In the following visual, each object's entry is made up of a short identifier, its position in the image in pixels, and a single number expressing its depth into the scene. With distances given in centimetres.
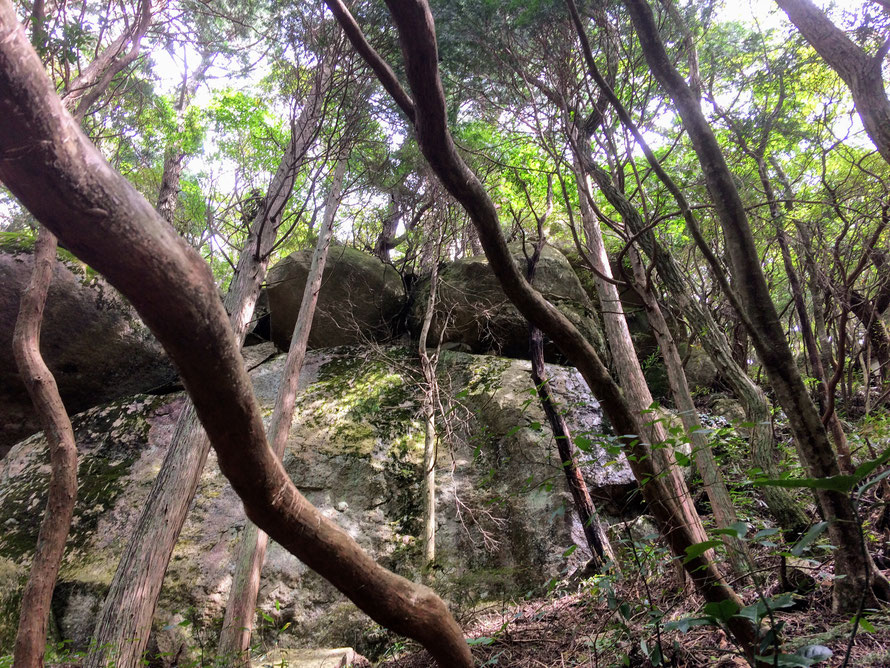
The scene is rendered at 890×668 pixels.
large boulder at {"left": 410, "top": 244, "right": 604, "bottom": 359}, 839
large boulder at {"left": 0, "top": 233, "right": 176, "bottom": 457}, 727
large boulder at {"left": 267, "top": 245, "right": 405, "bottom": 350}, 891
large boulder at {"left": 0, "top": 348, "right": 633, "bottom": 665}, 540
